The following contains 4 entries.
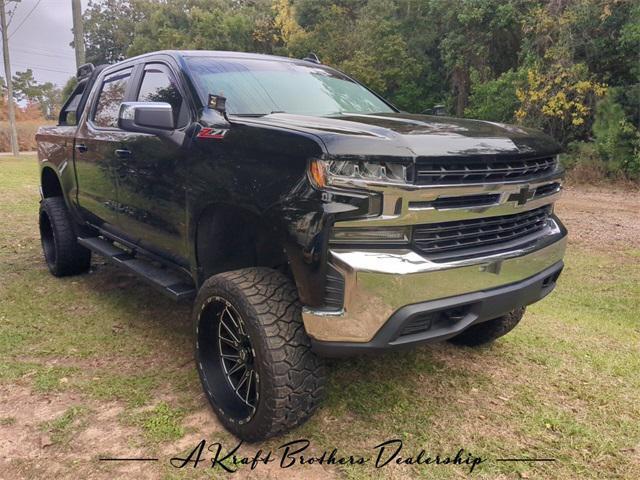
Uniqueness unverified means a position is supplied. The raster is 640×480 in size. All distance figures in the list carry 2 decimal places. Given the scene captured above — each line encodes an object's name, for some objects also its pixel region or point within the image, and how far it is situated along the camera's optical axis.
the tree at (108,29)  52.53
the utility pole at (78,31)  13.06
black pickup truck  2.23
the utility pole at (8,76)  24.23
